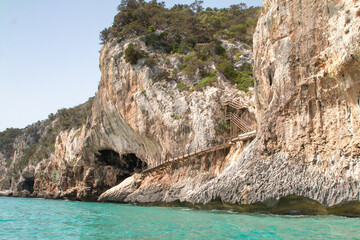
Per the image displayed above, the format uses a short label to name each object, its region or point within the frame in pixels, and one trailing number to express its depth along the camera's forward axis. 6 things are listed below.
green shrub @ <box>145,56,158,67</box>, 31.98
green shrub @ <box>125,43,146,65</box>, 32.79
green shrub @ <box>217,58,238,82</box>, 29.72
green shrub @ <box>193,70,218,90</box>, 27.56
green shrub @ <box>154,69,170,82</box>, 30.75
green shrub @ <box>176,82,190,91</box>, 28.94
